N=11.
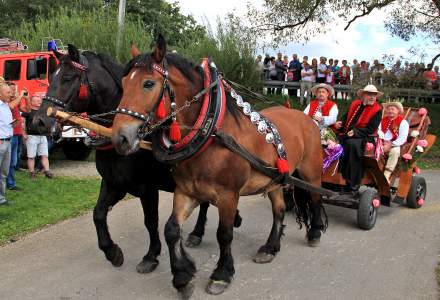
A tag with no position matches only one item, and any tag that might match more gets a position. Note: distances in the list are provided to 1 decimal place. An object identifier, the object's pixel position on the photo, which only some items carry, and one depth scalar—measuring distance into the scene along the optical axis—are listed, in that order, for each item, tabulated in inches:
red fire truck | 420.2
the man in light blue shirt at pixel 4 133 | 265.4
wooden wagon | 247.6
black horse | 160.7
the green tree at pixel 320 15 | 653.3
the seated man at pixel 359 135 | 250.7
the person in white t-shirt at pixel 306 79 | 673.6
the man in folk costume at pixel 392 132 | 273.9
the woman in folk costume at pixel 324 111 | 255.0
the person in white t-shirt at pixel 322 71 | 696.2
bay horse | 136.4
